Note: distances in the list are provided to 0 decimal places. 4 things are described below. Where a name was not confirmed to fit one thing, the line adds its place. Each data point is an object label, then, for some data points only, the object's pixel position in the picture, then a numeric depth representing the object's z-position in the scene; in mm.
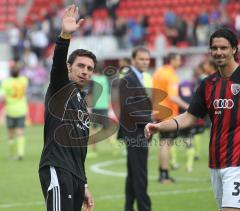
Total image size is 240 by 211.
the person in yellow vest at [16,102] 31396
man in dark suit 17638
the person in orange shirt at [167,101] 23679
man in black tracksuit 10620
